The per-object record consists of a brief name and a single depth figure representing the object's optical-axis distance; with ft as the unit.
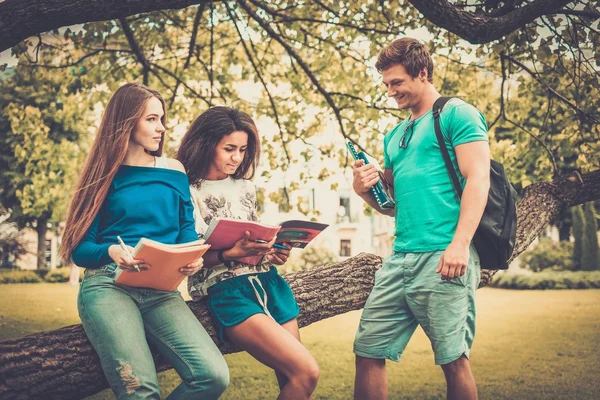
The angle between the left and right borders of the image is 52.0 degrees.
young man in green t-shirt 9.43
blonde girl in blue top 9.04
